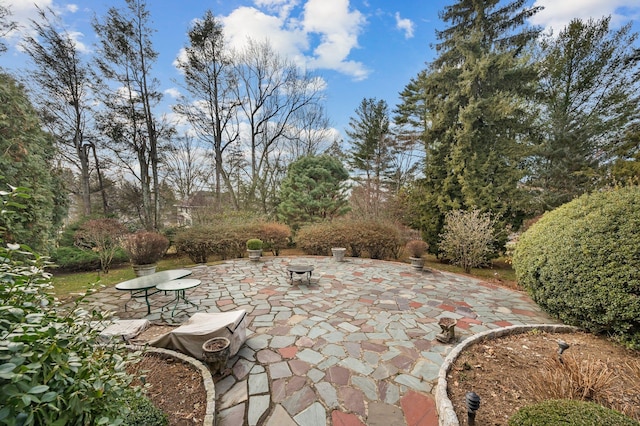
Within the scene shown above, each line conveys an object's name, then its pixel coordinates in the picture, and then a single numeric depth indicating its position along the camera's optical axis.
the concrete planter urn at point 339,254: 8.75
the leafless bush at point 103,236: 7.41
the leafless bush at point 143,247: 7.03
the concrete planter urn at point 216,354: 2.61
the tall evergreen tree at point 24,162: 4.06
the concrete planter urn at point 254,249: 8.59
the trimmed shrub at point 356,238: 9.42
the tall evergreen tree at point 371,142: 16.70
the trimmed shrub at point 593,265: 2.94
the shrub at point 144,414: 1.73
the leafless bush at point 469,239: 7.78
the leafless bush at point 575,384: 2.05
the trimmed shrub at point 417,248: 7.57
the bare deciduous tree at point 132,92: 10.68
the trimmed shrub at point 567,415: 1.47
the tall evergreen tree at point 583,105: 10.06
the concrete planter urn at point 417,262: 7.48
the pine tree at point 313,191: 12.34
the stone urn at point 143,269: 6.96
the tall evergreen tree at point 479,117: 8.86
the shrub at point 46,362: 0.80
